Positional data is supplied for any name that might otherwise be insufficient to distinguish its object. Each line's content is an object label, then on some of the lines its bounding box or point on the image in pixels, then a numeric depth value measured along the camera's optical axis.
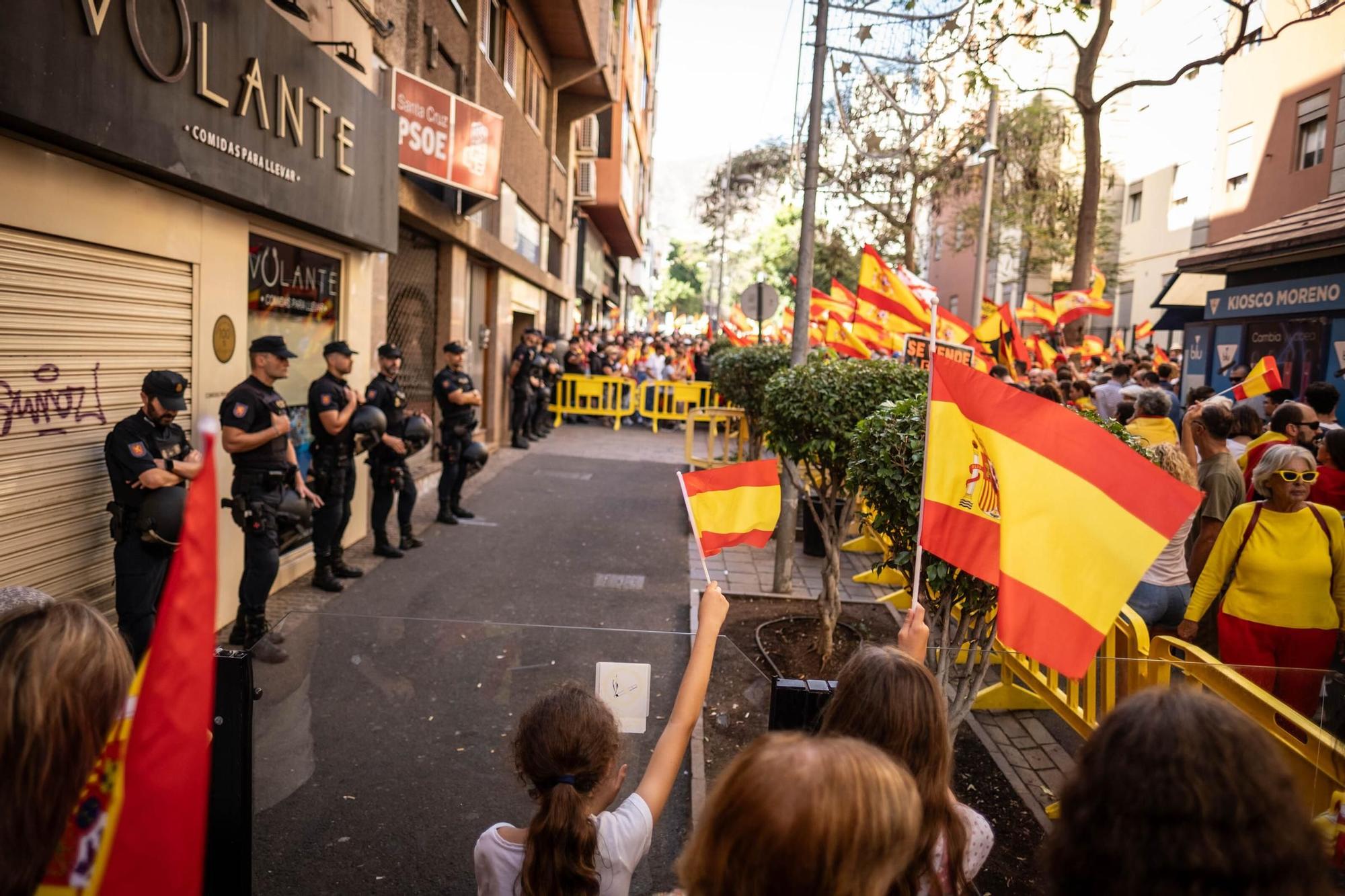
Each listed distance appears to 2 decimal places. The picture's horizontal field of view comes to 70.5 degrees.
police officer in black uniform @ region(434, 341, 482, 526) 10.40
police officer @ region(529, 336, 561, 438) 17.97
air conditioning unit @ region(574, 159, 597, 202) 27.42
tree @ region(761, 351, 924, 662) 6.75
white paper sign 3.49
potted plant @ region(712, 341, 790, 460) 12.45
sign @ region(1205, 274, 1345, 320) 10.65
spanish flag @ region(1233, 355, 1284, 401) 8.21
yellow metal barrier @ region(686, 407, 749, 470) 14.12
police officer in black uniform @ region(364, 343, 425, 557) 8.65
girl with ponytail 2.13
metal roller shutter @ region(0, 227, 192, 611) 4.92
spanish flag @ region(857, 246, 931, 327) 10.46
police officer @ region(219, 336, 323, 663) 6.29
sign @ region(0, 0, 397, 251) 4.50
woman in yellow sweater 4.52
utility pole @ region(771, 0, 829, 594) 8.34
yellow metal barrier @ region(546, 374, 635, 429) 22.27
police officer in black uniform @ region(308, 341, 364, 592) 7.62
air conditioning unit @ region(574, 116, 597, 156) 26.36
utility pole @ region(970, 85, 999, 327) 18.21
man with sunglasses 6.25
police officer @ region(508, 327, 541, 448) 17.23
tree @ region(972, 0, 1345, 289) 12.53
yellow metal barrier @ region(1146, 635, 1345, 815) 3.43
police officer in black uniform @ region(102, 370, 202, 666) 5.19
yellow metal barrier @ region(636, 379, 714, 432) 21.89
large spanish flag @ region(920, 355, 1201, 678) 2.71
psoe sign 10.23
